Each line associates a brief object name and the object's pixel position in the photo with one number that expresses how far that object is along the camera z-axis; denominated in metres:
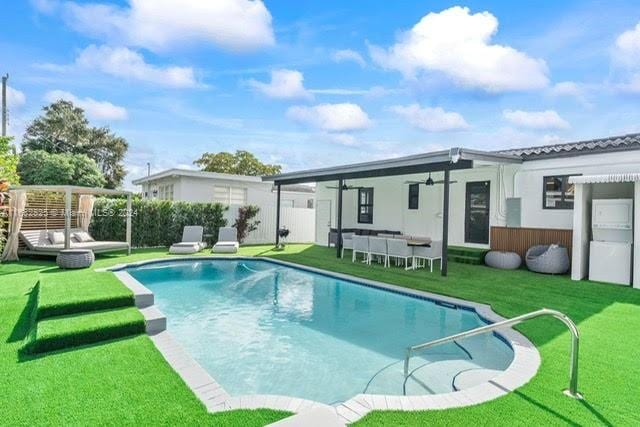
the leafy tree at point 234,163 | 37.19
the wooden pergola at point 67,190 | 11.02
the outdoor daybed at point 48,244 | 11.55
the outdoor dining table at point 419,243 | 11.13
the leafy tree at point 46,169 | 24.58
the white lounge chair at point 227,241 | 14.13
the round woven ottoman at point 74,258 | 9.71
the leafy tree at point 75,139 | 31.93
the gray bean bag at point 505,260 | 11.34
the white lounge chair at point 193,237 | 14.21
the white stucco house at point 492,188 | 9.84
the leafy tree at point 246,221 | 17.53
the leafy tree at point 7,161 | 10.52
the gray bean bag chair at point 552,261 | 10.31
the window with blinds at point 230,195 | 19.55
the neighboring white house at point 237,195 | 18.48
